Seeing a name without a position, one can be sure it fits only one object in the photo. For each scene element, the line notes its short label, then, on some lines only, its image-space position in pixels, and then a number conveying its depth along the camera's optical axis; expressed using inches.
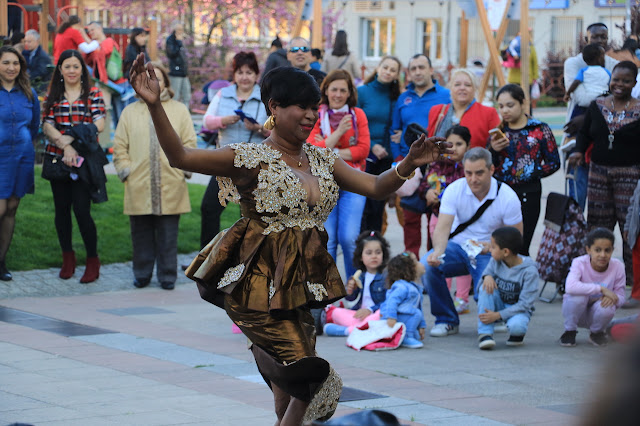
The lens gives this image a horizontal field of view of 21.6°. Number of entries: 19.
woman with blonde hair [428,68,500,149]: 607.0
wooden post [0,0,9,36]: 841.1
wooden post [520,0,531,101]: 850.5
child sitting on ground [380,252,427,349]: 490.5
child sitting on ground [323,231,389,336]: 517.5
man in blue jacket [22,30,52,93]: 1122.4
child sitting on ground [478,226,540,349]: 488.9
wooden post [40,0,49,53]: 1379.3
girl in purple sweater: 491.0
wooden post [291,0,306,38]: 948.9
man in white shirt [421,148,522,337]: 522.7
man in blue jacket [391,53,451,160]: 643.9
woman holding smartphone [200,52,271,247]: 607.5
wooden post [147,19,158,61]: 1321.1
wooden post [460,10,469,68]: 1008.5
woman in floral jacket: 585.6
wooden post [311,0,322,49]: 903.4
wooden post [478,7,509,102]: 855.5
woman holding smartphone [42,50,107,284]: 636.1
